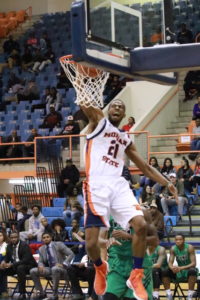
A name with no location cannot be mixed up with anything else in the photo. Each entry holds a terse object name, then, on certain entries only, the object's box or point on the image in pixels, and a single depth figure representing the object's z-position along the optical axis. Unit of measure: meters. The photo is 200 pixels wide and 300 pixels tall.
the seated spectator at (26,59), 26.41
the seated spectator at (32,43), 26.88
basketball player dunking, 7.13
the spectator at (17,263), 14.61
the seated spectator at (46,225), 16.16
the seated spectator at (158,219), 14.88
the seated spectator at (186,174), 17.41
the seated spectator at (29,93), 24.59
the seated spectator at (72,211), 16.91
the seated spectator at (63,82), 24.06
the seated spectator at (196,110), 19.50
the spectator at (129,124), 20.09
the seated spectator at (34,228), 16.72
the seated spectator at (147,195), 16.42
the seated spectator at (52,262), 14.21
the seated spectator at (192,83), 21.41
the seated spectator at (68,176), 18.91
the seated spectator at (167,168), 17.38
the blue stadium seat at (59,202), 18.80
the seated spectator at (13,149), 21.25
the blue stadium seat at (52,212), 18.37
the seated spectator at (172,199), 16.67
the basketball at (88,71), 7.79
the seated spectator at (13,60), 26.83
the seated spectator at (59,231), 15.70
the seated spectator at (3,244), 15.35
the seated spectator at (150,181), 17.31
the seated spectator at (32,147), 20.42
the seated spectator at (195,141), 18.56
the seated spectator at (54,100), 22.97
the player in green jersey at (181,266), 13.18
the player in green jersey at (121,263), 7.41
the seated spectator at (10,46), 27.32
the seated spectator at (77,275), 13.99
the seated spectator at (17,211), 18.48
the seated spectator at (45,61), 25.89
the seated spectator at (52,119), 22.12
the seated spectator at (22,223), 17.83
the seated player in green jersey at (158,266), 13.22
